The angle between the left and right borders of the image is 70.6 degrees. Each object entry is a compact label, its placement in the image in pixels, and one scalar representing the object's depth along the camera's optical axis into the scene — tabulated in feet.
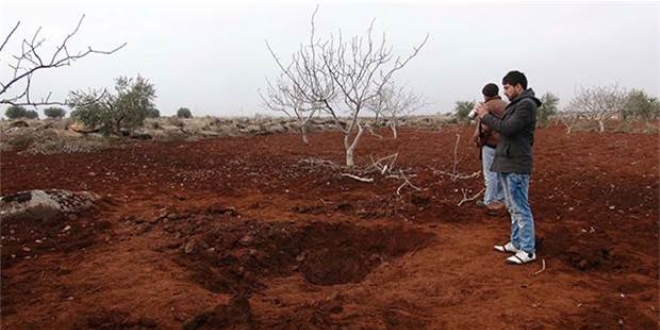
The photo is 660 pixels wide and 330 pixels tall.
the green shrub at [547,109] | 80.18
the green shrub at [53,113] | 104.06
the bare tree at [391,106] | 65.57
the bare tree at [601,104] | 69.72
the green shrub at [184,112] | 128.16
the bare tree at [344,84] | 28.91
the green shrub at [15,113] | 91.30
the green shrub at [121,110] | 48.67
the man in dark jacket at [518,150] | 12.74
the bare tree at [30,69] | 7.21
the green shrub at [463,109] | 97.48
